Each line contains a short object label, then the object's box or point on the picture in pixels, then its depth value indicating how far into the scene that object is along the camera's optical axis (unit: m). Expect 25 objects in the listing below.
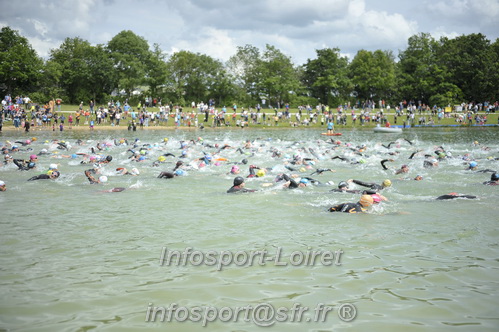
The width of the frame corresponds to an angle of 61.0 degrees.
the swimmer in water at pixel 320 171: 17.16
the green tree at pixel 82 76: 59.44
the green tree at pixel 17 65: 53.66
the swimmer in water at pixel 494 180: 14.48
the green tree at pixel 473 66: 67.50
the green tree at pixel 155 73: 64.25
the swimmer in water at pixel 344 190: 13.54
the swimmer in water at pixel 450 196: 12.45
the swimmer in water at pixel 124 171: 17.36
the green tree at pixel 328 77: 70.62
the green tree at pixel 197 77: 67.81
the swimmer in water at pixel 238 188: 13.43
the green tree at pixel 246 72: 70.12
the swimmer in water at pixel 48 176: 15.61
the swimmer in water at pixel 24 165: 18.33
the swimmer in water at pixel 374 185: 13.34
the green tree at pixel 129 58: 61.84
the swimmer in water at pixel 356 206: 10.96
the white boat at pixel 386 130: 42.24
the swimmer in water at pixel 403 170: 17.19
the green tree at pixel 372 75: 72.12
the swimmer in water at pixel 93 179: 15.17
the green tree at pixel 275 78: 66.93
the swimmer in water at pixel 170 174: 16.39
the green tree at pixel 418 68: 69.23
